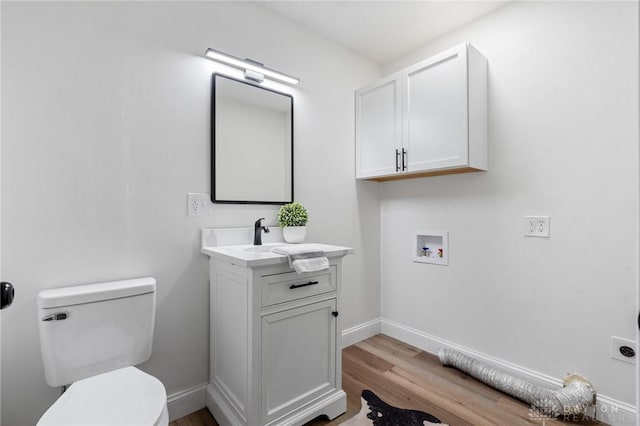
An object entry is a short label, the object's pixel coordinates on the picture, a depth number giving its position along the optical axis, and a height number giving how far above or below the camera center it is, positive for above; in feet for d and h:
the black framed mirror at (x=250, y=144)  5.93 +1.50
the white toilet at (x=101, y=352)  3.22 -1.93
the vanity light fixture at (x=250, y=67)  5.70 +3.02
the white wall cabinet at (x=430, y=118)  6.21 +2.20
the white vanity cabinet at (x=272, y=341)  4.47 -2.12
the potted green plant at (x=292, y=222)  6.41 -0.19
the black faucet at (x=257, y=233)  6.07 -0.40
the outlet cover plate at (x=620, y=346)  4.91 -2.28
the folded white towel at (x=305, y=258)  4.63 -0.73
